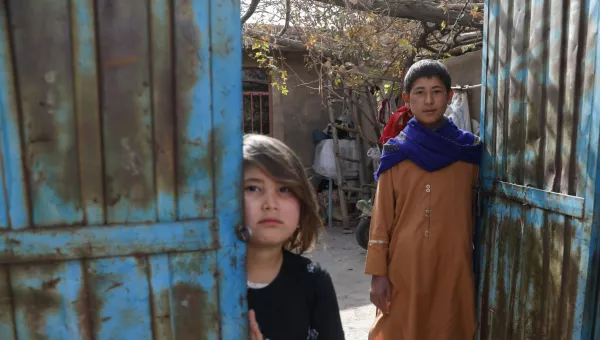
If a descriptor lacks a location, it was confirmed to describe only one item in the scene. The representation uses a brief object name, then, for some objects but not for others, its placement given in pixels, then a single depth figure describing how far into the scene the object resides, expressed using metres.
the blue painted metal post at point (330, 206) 7.27
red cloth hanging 2.91
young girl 1.30
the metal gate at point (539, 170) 1.53
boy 2.19
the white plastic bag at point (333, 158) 7.39
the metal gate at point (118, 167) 1.00
